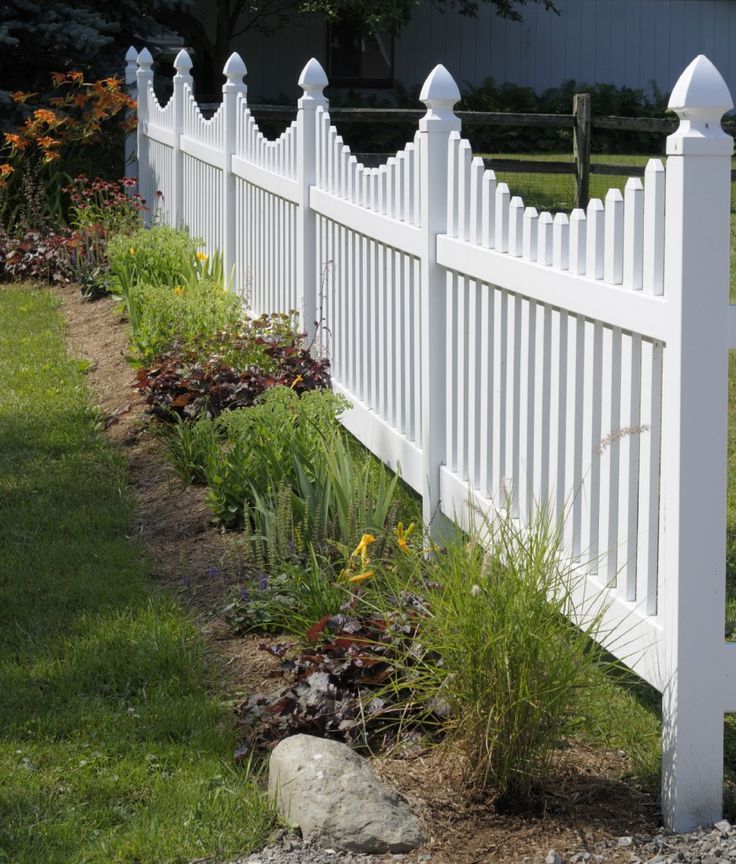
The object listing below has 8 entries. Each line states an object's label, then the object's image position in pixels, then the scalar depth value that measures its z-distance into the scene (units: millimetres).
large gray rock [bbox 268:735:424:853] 3023
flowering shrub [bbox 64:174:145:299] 10141
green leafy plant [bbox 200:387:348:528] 5066
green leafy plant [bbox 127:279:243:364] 7012
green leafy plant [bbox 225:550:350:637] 4043
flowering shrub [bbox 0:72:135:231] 11836
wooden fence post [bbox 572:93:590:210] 12609
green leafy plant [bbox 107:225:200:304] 8867
